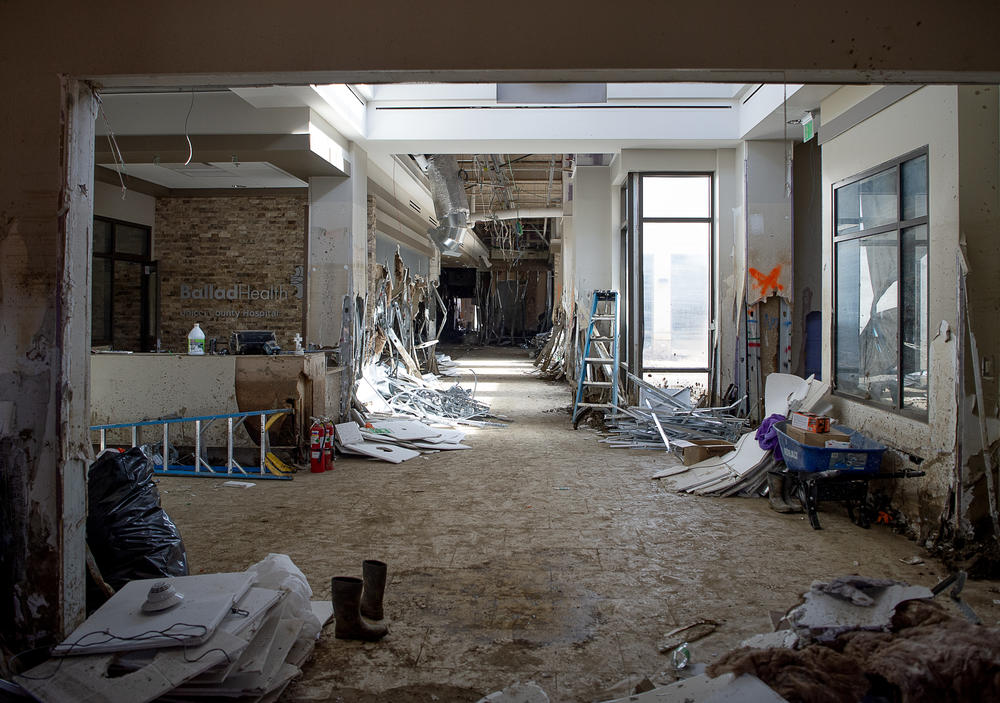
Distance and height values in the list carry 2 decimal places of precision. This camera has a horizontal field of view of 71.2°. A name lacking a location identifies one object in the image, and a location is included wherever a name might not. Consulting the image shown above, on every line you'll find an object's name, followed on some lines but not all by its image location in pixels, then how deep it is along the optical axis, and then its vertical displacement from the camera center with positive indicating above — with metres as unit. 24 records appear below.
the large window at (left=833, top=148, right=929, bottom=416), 4.83 +0.56
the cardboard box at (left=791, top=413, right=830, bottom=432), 5.10 -0.48
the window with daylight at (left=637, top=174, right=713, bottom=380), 9.22 +1.26
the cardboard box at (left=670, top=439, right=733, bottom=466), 6.72 -0.91
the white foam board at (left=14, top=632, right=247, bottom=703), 2.46 -1.17
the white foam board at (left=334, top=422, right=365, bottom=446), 7.59 -0.87
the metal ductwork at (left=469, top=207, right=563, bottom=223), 14.98 +3.11
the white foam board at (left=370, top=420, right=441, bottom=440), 8.07 -0.89
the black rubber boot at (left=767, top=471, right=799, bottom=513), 5.43 -1.04
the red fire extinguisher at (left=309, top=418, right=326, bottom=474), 6.73 -0.91
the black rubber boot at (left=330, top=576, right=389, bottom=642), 3.04 -1.15
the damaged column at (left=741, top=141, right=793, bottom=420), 8.34 +1.06
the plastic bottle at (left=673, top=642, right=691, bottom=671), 2.86 -1.25
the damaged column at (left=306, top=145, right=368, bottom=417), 8.51 +1.07
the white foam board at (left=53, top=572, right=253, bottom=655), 2.63 -1.05
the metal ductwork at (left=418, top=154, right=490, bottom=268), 10.40 +2.49
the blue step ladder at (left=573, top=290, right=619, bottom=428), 9.05 -0.04
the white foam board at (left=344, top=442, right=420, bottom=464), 7.23 -1.03
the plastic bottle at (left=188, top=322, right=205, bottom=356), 7.16 +0.13
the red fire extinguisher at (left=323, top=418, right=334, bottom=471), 6.82 -0.94
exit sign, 6.92 +2.28
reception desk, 6.82 -0.33
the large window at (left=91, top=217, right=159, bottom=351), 10.12 +0.97
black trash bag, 3.38 -0.87
